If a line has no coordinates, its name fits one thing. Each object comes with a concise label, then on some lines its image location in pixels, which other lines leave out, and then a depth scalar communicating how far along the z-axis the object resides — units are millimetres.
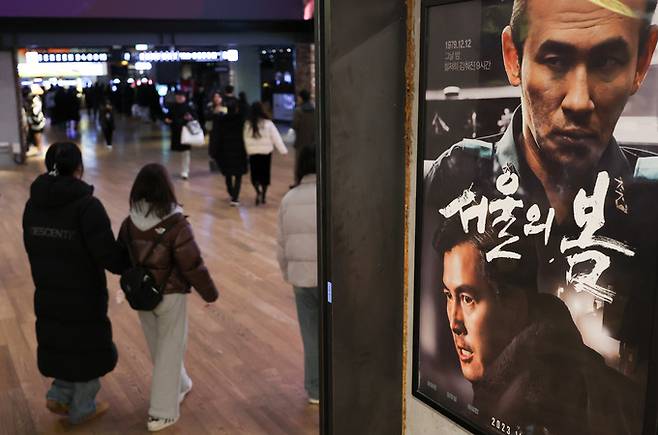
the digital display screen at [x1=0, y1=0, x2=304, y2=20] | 12609
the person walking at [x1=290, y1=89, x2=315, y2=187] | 9539
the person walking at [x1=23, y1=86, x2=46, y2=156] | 16625
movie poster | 1665
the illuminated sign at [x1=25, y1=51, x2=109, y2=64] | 19125
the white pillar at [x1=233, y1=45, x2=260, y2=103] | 23422
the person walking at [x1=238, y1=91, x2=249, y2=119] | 10341
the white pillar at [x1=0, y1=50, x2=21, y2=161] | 14859
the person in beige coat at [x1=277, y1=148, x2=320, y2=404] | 4012
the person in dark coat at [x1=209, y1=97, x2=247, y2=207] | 10289
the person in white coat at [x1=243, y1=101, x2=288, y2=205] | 9969
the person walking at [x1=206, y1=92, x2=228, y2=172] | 10445
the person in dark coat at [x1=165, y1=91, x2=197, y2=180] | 12281
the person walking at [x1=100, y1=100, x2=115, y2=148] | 18188
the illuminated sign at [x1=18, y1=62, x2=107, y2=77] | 21344
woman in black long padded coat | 3939
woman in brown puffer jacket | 3932
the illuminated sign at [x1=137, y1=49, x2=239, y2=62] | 16958
